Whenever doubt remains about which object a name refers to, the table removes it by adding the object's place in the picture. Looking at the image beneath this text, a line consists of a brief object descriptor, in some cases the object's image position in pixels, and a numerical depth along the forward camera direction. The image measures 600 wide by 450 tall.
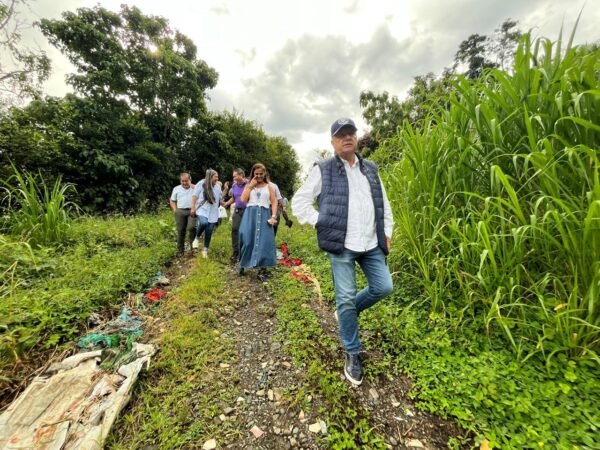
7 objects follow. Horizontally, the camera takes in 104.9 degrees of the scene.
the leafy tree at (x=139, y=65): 8.33
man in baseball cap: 1.86
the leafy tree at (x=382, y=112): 12.39
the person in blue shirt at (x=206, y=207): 5.07
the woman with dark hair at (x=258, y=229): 4.07
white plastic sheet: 1.35
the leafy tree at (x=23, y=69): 5.42
